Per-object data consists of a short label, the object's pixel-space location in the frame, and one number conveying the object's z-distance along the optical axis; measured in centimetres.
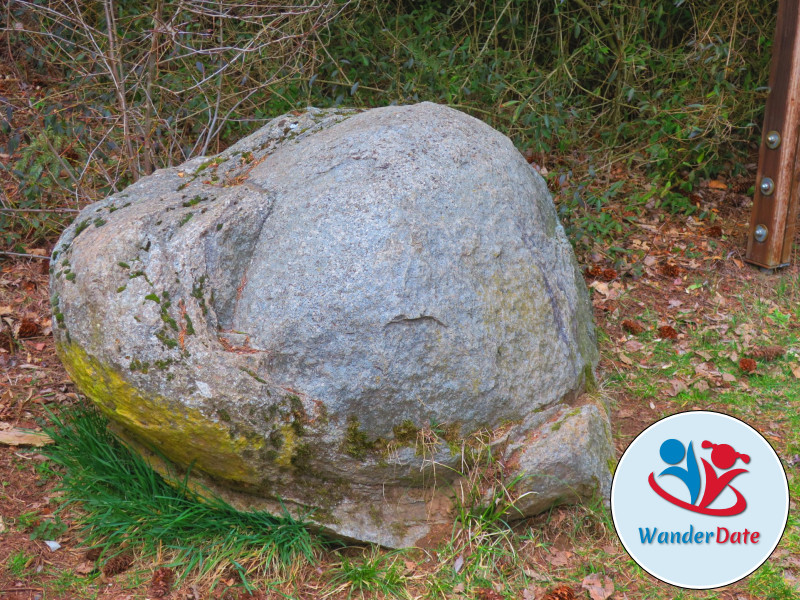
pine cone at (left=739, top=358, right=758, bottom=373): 407
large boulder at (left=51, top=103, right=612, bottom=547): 265
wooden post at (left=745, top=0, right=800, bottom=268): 459
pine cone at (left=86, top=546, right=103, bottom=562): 292
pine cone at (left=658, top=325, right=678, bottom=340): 441
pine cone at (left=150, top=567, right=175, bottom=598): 273
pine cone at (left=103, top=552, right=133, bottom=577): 283
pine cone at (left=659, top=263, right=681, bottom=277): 493
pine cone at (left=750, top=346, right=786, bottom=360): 416
